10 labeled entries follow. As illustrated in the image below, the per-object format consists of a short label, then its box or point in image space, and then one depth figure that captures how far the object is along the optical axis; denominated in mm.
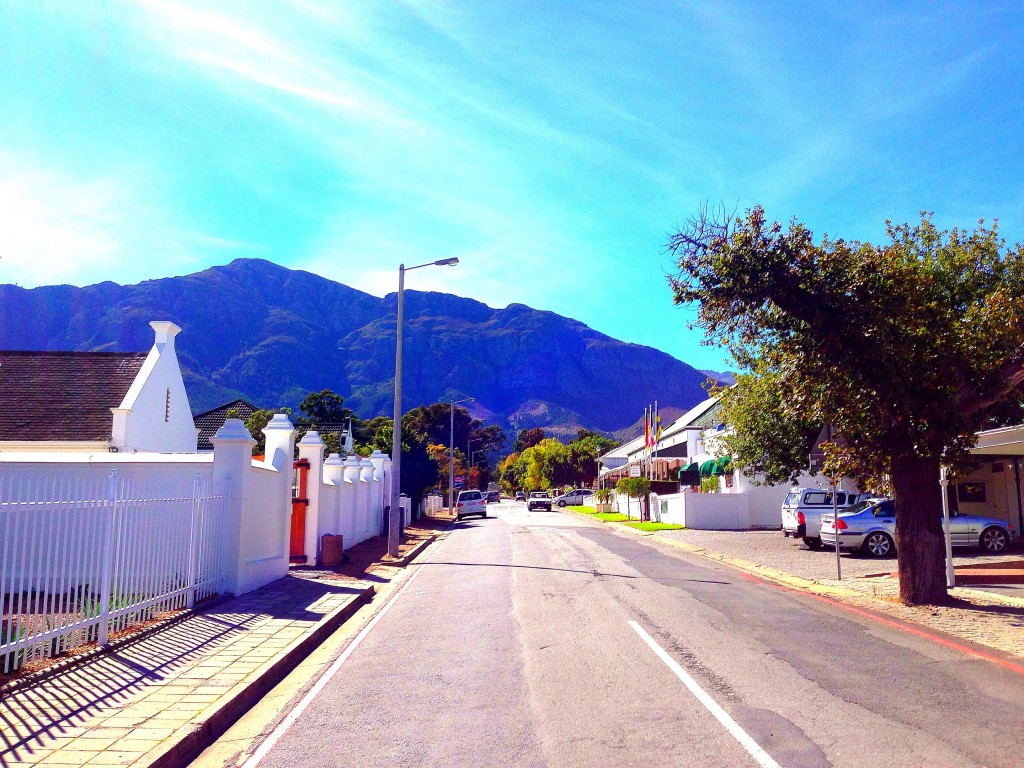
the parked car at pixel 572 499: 80125
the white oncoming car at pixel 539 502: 65375
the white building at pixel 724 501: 35750
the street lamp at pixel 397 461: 22766
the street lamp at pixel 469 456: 107388
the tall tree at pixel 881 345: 11984
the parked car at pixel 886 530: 20609
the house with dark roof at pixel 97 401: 22062
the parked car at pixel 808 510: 24141
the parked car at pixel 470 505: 52875
